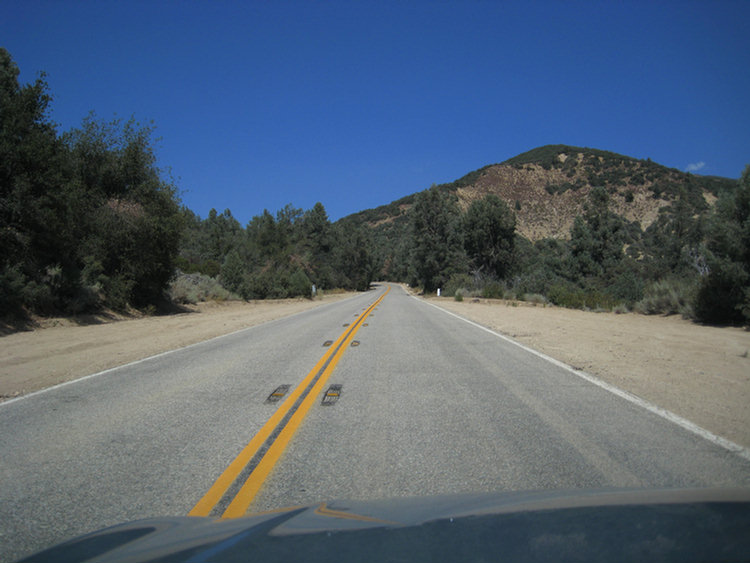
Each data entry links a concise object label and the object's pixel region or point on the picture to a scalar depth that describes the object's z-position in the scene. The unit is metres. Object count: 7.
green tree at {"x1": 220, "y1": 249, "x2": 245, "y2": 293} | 41.09
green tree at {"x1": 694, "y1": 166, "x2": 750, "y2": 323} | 15.05
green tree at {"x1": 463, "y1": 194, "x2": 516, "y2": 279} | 53.38
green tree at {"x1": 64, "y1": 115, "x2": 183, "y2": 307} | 21.97
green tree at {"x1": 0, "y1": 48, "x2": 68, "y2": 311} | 16.09
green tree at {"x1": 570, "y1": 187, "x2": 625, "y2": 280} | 42.12
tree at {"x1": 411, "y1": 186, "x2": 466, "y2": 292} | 61.25
